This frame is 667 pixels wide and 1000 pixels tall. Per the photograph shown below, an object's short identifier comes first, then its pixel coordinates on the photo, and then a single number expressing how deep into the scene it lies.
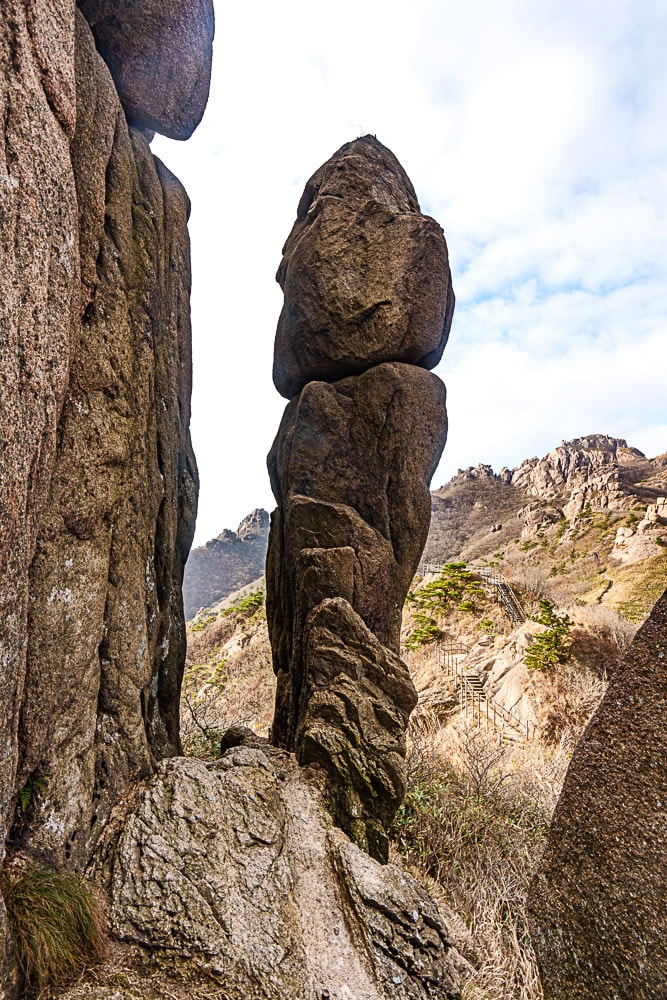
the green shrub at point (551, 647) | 11.22
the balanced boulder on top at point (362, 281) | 6.45
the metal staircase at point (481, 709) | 10.25
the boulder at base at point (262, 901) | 2.86
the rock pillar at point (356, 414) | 5.83
